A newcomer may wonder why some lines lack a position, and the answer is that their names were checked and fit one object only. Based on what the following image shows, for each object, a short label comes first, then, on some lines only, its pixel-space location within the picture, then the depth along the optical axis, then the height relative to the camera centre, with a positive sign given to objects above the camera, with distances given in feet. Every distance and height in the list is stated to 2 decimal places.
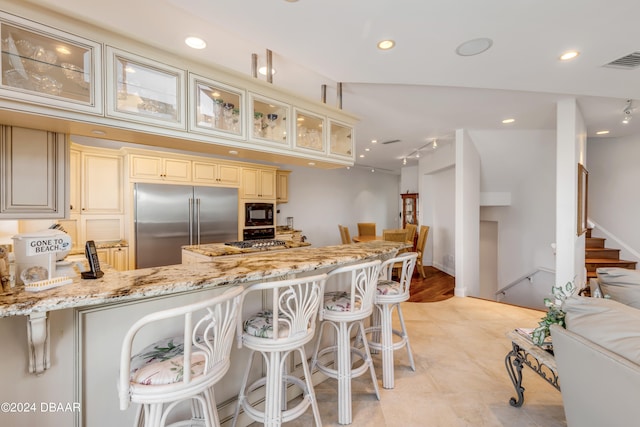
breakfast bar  3.32 -1.61
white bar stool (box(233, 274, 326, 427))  4.35 -2.11
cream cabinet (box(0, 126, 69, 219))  4.46 +0.64
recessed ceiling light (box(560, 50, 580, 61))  6.71 +3.96
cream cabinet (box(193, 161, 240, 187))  13.89 +2.04
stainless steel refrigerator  11.99 -0.40
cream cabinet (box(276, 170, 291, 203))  18.44 +1.74
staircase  13.97 -2.52
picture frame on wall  10.78 +0.55
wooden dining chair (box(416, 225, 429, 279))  18.57 -2.32
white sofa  3.22 -1.97
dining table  19.24 -2.00
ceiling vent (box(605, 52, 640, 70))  6.98 +4.00
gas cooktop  10.66 -1.34
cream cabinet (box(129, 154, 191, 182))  12.14 +2.03
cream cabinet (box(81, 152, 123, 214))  11.45 +1.23
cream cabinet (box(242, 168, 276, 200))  15.71 +1.69
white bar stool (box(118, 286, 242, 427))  3.07 -1.95
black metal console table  5.54 -3.30
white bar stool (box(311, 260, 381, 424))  5.58 -2.19
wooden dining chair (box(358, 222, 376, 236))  22.71 -1.49
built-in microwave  15.51 -0.16
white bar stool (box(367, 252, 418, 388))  6.73 -2.42
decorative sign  3.82 -0.48
